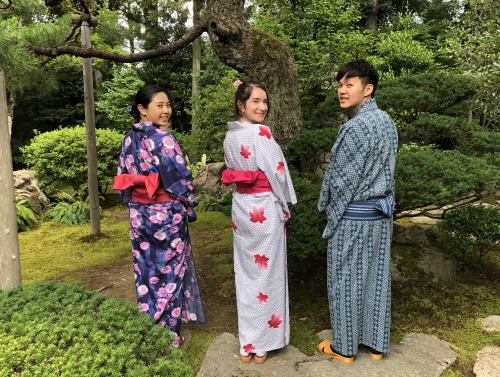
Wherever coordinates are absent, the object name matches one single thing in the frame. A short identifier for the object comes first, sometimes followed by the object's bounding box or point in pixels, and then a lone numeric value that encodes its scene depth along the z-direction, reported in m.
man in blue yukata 2.78
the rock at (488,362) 2.94
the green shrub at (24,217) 7.33
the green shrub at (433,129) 3.84
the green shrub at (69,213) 7.97
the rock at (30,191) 8.23
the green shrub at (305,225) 3.34
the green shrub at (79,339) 1.63
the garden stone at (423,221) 6.70
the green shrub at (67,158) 8.79
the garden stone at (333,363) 2.92
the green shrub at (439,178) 3.09
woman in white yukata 2.98
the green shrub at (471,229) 4.59
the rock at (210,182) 9.61
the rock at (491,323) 3.57
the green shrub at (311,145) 3.78
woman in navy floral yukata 3.06
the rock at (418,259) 4.58
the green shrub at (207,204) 8.83
